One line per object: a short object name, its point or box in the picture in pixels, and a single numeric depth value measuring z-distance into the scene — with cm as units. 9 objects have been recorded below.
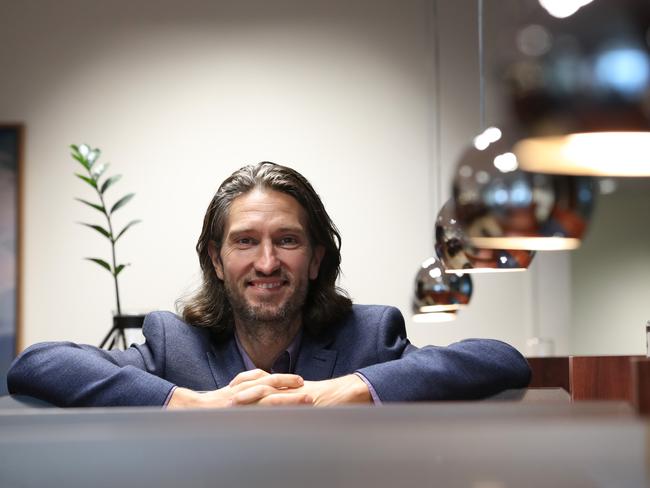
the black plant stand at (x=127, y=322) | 440
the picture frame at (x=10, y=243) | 636
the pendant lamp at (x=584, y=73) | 119
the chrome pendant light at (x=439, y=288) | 447
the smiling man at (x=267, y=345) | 254
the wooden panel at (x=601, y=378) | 267
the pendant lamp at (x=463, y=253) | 272
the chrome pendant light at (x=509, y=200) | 186
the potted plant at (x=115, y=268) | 440
